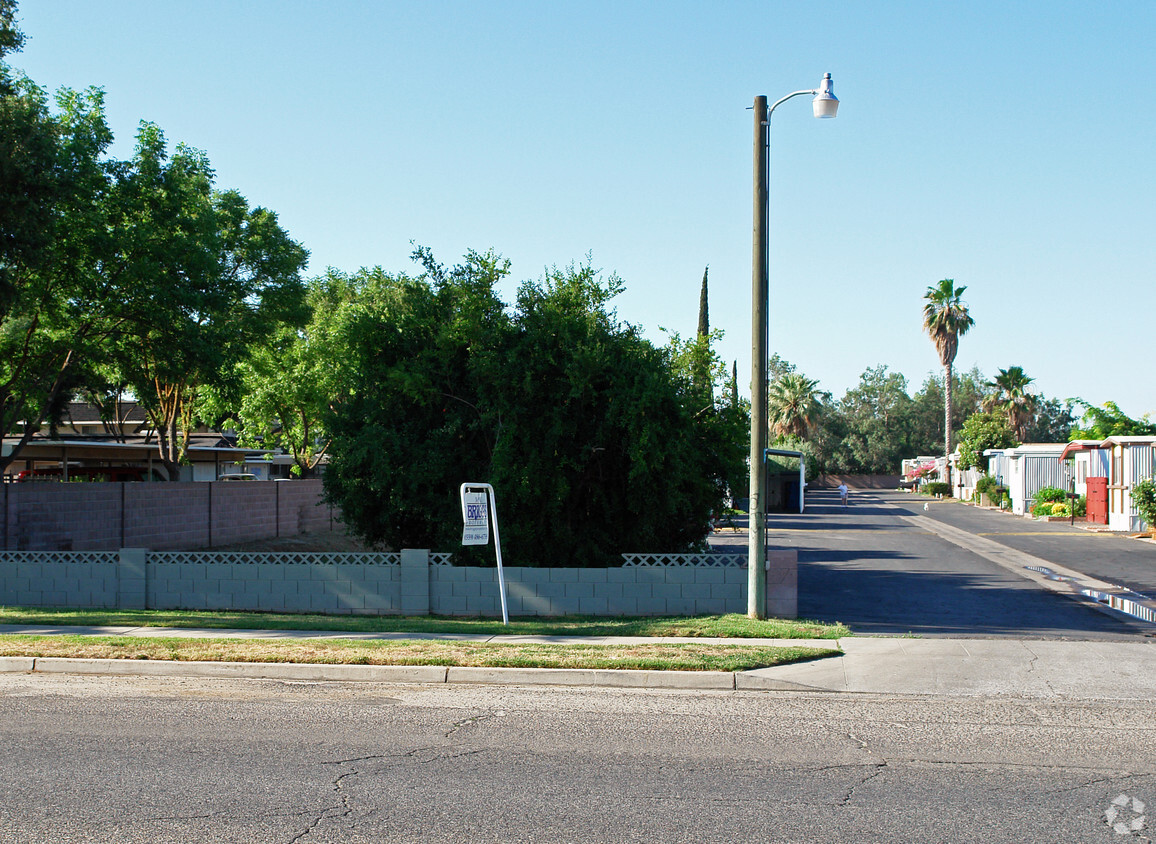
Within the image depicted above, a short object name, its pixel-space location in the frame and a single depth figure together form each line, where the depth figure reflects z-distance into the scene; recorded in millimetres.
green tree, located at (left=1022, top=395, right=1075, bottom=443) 105000
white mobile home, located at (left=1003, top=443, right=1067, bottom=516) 47562
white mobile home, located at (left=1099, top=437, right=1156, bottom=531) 32781
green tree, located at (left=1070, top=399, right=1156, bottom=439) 45188
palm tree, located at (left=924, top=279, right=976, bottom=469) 72938
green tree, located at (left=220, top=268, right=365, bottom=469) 32875
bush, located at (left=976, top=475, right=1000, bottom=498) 57469
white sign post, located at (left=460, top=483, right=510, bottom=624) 13406
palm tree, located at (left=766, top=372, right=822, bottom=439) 76438
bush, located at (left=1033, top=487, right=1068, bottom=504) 43656
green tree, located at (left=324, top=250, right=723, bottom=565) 15094
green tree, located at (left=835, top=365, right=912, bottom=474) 107438
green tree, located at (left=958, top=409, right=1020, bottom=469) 65875
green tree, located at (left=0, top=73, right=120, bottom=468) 16078
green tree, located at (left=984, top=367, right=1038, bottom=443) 75938
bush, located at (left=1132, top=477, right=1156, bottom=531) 29922
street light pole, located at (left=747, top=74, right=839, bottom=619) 13297
